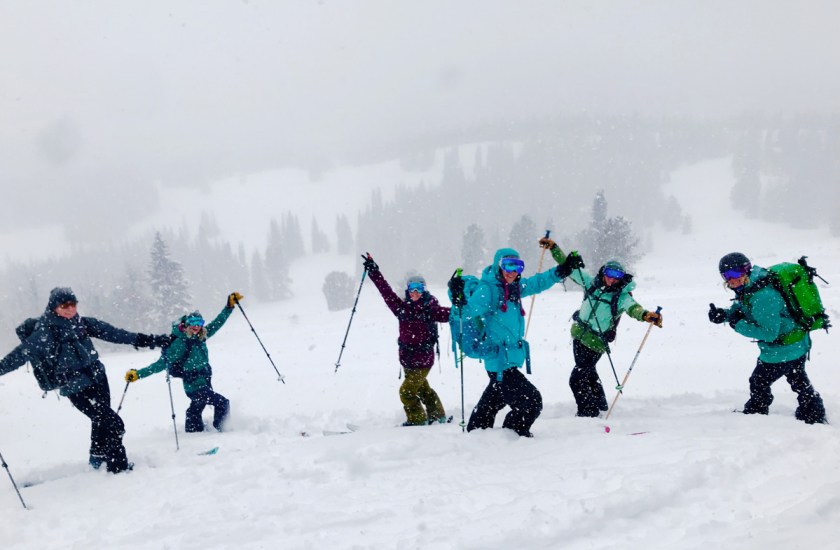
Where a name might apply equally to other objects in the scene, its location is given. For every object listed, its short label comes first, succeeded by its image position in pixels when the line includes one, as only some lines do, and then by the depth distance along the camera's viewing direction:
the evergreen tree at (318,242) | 163.38
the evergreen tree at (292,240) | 154.50
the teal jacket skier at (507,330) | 5.78
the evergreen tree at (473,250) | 73.88
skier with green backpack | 5.84
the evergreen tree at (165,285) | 45.70
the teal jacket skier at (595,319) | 6.97
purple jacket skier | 7.08
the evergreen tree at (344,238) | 158.25
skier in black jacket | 5.91
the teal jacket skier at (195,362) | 8.20
